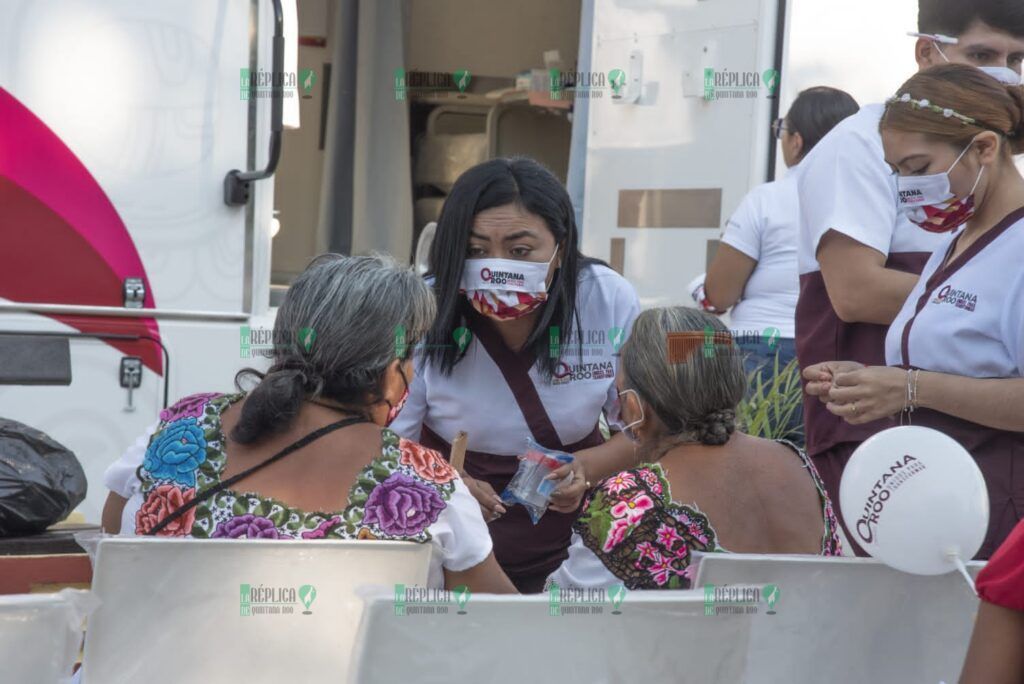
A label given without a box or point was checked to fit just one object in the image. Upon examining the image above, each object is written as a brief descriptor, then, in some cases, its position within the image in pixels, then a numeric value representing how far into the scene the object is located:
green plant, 8.34
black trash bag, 5.10
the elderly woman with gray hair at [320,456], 4.34
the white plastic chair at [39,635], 3.31
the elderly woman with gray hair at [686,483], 4.46
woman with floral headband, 4.45
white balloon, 3.55
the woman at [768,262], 8.29
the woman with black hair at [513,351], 5.74
